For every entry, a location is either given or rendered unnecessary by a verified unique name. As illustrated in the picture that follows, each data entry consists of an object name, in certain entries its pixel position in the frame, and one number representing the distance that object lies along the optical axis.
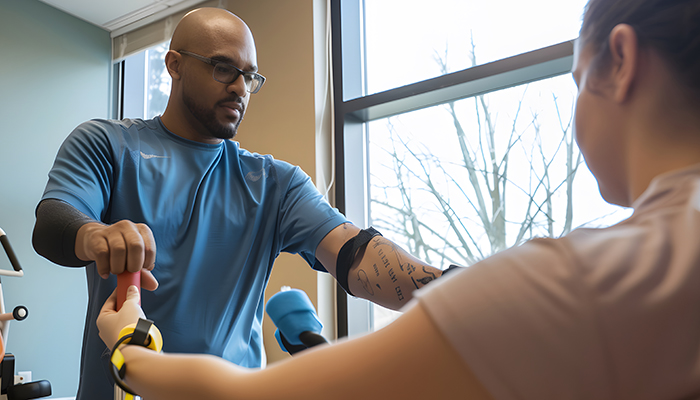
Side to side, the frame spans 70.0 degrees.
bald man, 1.07
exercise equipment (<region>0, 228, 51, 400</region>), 2.38
